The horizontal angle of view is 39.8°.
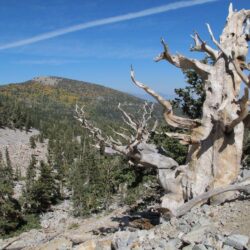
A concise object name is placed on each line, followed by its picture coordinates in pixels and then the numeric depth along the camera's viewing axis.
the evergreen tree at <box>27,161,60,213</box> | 52.09
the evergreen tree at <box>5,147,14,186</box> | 72.04
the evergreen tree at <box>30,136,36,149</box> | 111.94
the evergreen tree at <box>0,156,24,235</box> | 41.06
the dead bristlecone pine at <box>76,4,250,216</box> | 12.15
